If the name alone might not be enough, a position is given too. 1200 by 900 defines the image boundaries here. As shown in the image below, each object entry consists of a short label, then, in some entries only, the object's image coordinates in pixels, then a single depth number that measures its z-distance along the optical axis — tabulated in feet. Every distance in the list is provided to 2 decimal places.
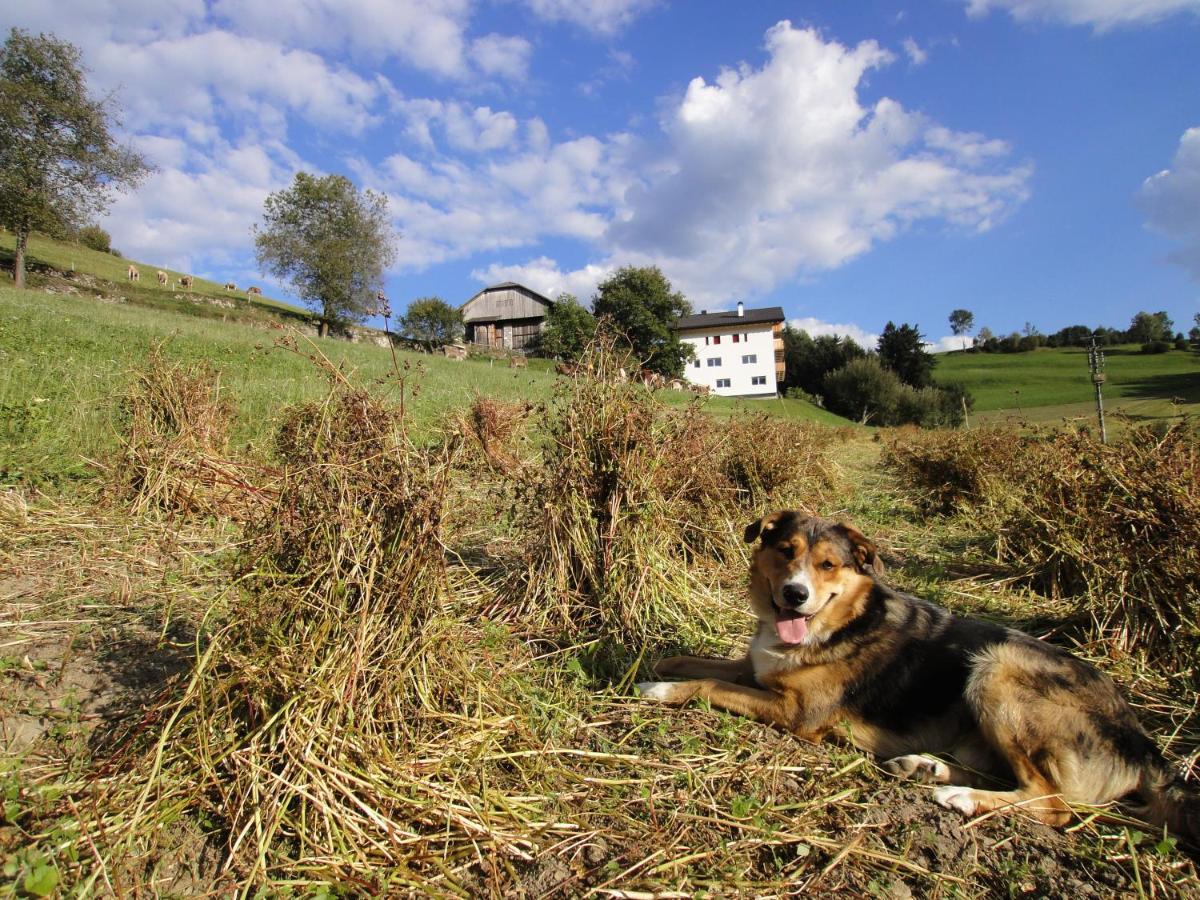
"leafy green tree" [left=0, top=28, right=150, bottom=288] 113.70
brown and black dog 9.09
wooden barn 241.76
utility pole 37.99
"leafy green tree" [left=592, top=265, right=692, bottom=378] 172.24
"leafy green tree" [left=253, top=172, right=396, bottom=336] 158.51
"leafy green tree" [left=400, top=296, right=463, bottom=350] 214.90
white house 244.42
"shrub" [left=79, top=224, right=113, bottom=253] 191.09
